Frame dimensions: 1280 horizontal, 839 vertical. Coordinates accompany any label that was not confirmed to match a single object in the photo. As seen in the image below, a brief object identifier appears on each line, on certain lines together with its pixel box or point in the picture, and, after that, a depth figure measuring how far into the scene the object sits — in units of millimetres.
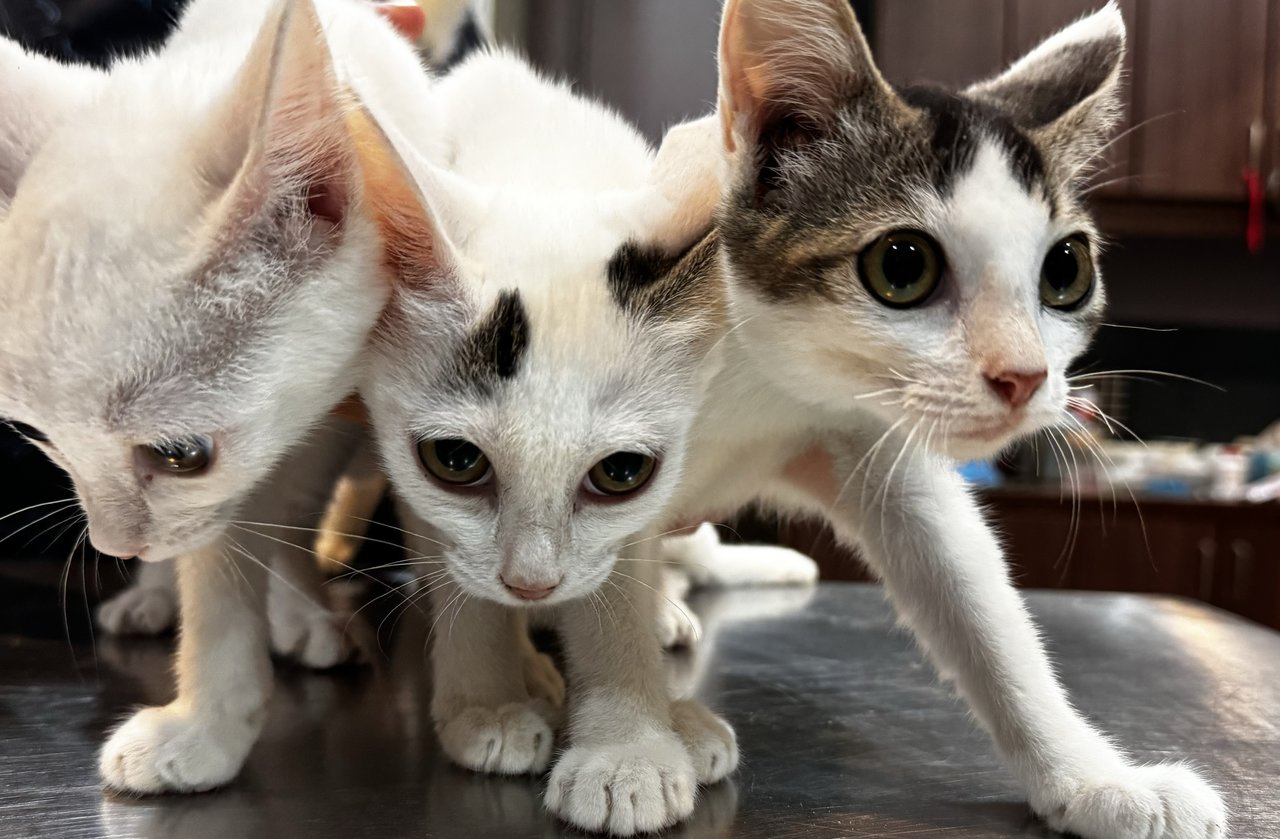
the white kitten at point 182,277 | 280
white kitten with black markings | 303
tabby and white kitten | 310
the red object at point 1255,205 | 1031
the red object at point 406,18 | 412
